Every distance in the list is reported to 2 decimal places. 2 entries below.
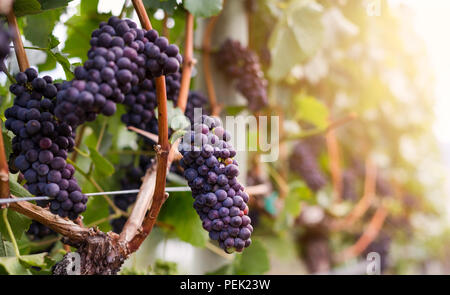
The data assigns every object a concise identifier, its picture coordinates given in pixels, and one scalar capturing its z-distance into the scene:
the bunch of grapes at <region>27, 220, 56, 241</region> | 0.60
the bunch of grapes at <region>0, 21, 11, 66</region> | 0.43
